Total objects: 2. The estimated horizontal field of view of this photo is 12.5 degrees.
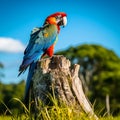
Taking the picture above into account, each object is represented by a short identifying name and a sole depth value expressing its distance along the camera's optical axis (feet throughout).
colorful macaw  32.48
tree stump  30.09
